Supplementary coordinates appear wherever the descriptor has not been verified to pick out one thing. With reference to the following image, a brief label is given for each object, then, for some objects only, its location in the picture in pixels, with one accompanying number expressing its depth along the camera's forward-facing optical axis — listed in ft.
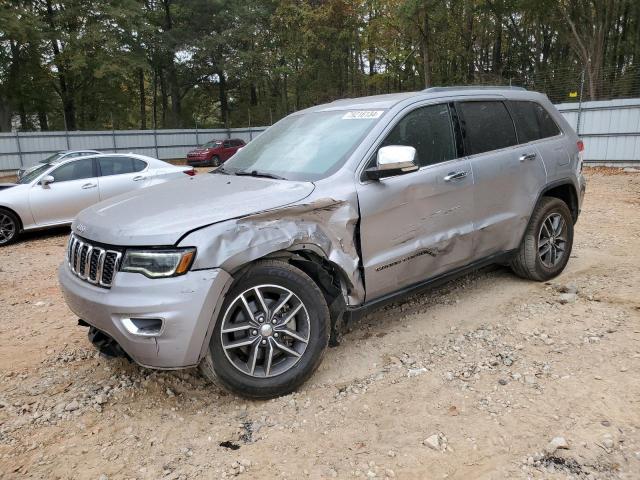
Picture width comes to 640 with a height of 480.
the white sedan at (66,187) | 26.53
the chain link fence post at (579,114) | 56.34
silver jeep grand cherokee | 8.66
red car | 80.94
